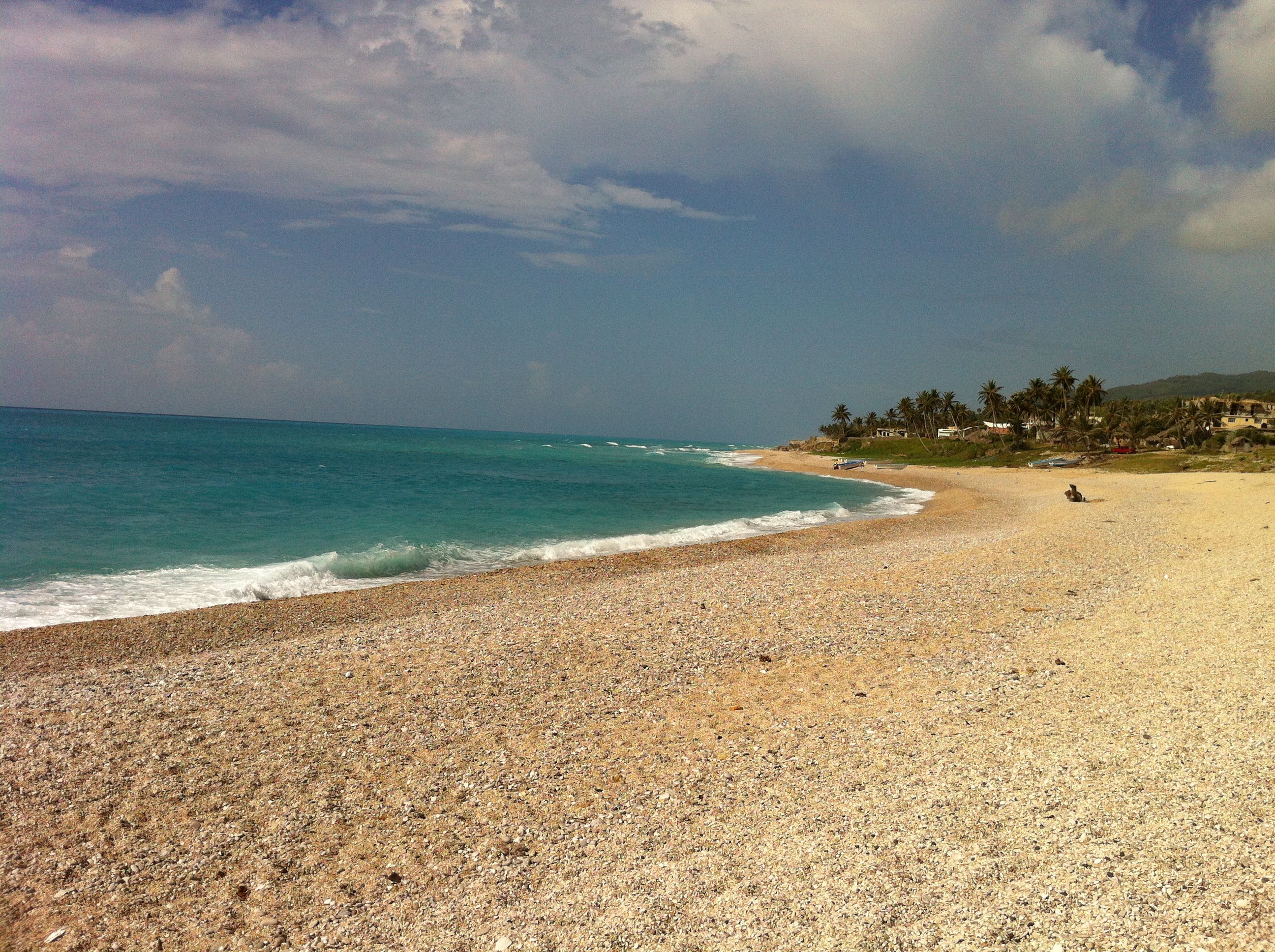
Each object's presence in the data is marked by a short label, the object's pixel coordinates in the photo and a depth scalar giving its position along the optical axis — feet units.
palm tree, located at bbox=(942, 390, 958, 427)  416.87
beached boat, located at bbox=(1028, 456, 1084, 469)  229.86
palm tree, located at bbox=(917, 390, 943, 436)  429.79
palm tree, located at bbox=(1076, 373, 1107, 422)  321.32
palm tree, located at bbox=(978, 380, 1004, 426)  378.94
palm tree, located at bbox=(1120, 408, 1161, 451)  289.12
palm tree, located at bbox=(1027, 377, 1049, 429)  350.84
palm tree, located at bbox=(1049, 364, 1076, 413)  332.80
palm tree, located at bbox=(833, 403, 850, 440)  525.75
